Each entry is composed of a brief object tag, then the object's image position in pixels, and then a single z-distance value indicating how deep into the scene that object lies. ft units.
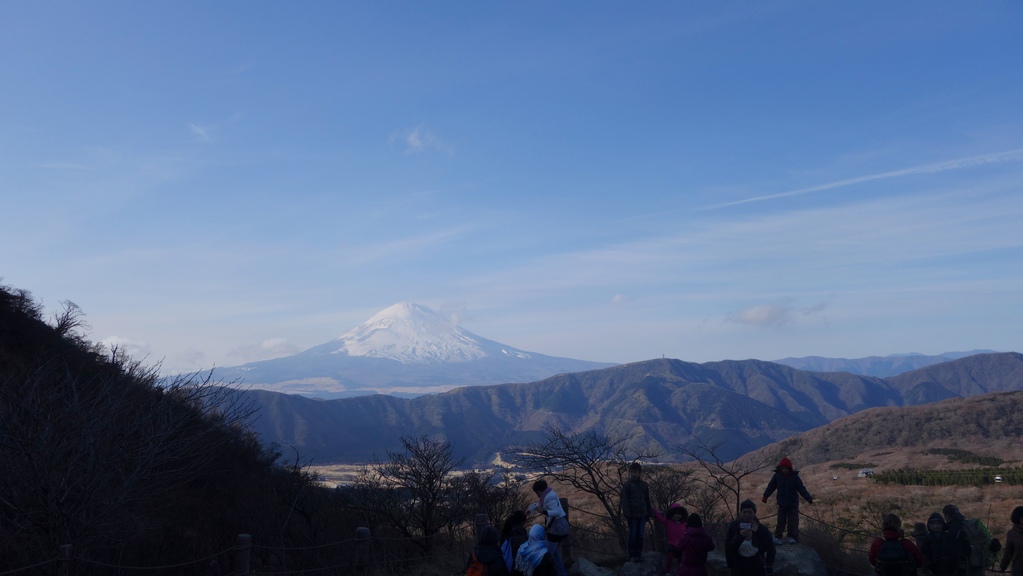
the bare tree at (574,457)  44.96
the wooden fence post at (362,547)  32.37
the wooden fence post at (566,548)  33.78
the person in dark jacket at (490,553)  24.13
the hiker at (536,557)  24.70
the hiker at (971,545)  26.23
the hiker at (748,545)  25.75
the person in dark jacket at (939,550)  26.48
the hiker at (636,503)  33.04
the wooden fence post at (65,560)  22.06
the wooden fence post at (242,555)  25.04
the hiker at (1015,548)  25.75
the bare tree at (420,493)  55.98
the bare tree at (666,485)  60.08
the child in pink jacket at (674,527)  30.04
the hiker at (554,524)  26.72
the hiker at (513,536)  25.62
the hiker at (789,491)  33.58
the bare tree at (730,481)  41.96
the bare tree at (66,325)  83.25
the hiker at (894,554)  25.88
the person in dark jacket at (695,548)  26.58
